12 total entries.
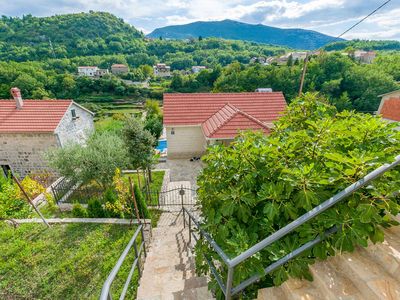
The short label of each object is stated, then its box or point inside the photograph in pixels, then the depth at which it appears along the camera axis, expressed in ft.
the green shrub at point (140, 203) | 22.20
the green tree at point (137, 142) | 28.63
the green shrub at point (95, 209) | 22.80
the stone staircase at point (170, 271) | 10.52
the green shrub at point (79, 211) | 22.76
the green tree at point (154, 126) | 63.62
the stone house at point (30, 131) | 38.52
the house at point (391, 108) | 45.55
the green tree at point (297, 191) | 5.56
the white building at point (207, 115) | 36.73
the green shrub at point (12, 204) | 22.58
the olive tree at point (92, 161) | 27.22
